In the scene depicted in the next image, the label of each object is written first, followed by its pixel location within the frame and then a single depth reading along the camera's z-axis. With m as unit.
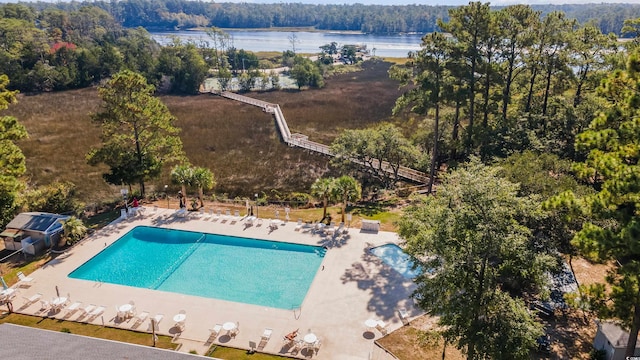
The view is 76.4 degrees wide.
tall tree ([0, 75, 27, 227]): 22.48
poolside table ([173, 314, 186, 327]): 17.66
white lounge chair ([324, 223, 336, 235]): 26.38
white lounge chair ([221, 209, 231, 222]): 28.40
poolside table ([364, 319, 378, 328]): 17.37
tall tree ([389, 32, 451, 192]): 28.88
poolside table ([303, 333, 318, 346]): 16.35
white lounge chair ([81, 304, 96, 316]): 18.69
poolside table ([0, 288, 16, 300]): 19.17
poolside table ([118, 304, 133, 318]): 18.30
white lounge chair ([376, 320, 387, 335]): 17.45
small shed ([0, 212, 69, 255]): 23.50
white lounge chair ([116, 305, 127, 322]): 18.33
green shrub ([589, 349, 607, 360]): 15.18
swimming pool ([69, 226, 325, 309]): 21.27
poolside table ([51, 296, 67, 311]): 18.88
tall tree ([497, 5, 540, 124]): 30.94
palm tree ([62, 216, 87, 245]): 24.43
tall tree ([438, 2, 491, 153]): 29.05
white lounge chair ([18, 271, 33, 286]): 20.88
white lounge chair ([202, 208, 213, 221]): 28.45
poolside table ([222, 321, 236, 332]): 17.19
